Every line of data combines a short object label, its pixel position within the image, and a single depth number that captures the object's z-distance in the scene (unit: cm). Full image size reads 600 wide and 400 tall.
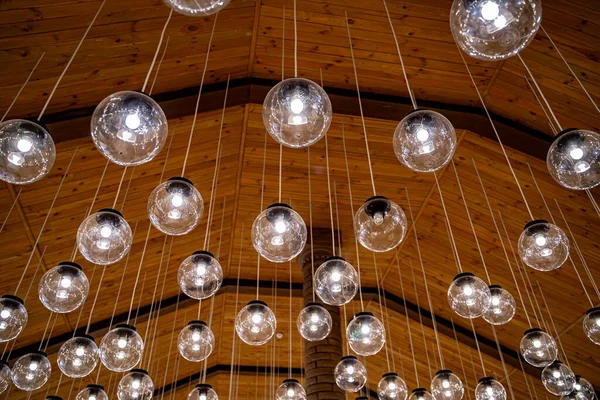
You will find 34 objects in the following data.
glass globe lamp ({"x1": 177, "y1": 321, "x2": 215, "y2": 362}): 441
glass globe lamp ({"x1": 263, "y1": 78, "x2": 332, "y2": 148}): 266
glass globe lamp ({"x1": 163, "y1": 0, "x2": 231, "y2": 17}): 214
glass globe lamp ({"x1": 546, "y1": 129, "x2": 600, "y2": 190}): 288
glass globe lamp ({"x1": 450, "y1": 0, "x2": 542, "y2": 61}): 215
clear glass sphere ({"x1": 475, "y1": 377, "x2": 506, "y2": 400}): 488
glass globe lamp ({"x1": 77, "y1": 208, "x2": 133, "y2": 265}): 309
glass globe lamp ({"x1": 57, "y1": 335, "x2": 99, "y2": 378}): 421
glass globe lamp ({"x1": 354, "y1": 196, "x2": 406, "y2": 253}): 305
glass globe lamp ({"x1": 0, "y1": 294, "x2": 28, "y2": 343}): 389
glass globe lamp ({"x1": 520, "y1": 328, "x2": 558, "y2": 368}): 455
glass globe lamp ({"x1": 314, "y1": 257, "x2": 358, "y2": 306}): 372
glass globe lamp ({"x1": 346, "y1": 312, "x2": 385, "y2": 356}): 419
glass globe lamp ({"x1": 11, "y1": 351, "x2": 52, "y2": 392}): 438
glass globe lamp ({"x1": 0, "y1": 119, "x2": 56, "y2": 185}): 254
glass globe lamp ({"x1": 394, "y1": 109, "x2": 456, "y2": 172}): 270
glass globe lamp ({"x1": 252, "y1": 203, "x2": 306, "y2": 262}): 315
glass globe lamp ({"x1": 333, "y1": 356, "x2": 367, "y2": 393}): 488
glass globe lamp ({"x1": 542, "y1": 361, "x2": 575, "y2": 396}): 509
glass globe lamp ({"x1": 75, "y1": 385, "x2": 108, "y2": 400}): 518
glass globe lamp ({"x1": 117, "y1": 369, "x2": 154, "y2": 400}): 500
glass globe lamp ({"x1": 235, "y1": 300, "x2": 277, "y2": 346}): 414
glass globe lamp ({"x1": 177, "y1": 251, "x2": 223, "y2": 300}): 380
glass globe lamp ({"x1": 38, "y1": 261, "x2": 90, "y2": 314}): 354
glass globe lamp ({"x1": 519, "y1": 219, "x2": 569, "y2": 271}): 337
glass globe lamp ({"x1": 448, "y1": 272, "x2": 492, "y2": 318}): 399
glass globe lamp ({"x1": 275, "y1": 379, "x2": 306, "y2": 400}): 544
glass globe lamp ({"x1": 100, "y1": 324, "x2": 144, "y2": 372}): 393
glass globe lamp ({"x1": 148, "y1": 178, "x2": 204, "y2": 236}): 308
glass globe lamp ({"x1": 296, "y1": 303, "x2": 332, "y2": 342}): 430
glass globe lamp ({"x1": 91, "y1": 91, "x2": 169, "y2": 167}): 248
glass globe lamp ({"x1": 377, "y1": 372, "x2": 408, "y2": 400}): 551
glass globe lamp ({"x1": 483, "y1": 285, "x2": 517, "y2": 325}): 445
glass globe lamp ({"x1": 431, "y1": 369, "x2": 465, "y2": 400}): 504
